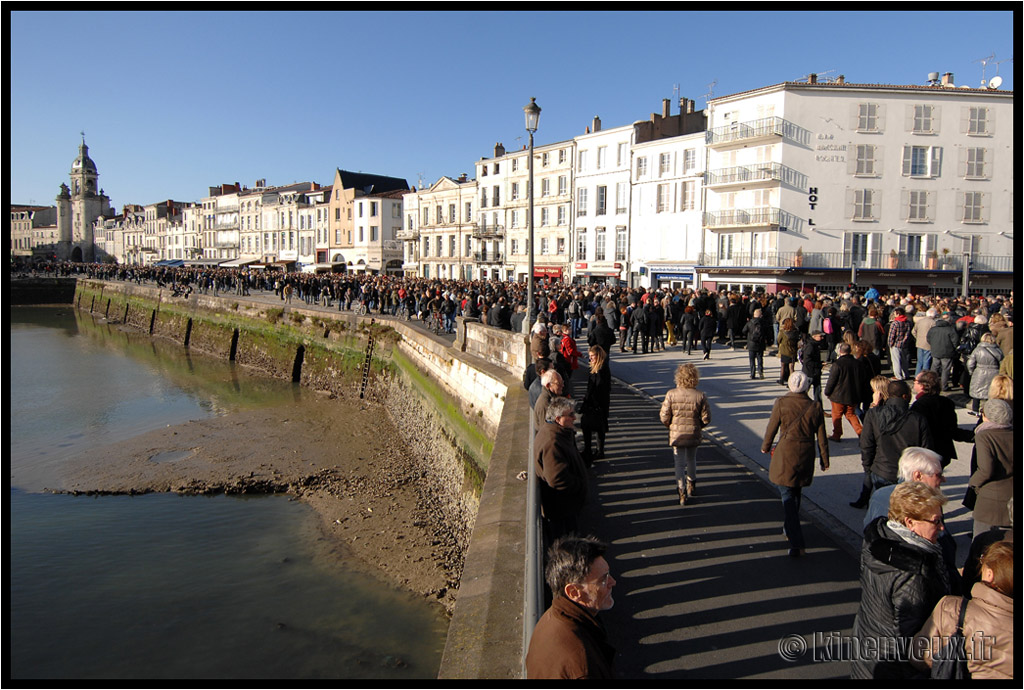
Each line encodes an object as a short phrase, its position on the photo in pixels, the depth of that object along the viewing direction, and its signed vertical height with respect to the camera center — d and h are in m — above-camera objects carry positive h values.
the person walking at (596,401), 7.46 -1.28
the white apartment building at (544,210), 42.91 +5.65
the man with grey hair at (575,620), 2.49 -1.33
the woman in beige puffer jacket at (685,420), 6.21 -1.22
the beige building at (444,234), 50.44 +4.59
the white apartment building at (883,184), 30.88 +5.52
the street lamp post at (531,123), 11.98 +3.13
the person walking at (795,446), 5.16 -1.22
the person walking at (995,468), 4.42 -1.17
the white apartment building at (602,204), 39.00 +5.54
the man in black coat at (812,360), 9.98 -0.99
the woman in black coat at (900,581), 2.85 -1.27
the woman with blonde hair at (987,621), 2.57 -1.31
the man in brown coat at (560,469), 4.85 -1.34
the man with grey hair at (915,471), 3.73 -1.01
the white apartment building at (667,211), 35.59 +4.69
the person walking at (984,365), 8.49 -0.88
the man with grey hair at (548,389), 5.74 -0.87
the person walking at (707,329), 15.42 -0.83
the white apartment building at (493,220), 47.50 +5.26
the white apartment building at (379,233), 57.75 +5.08
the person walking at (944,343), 10.55 -0.74
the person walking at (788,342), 11.62 -0.83
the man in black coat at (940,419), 5.51 -1.03
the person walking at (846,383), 8.12 -1.09
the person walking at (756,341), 12.22 -0.90
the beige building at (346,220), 59.06 +6.43
